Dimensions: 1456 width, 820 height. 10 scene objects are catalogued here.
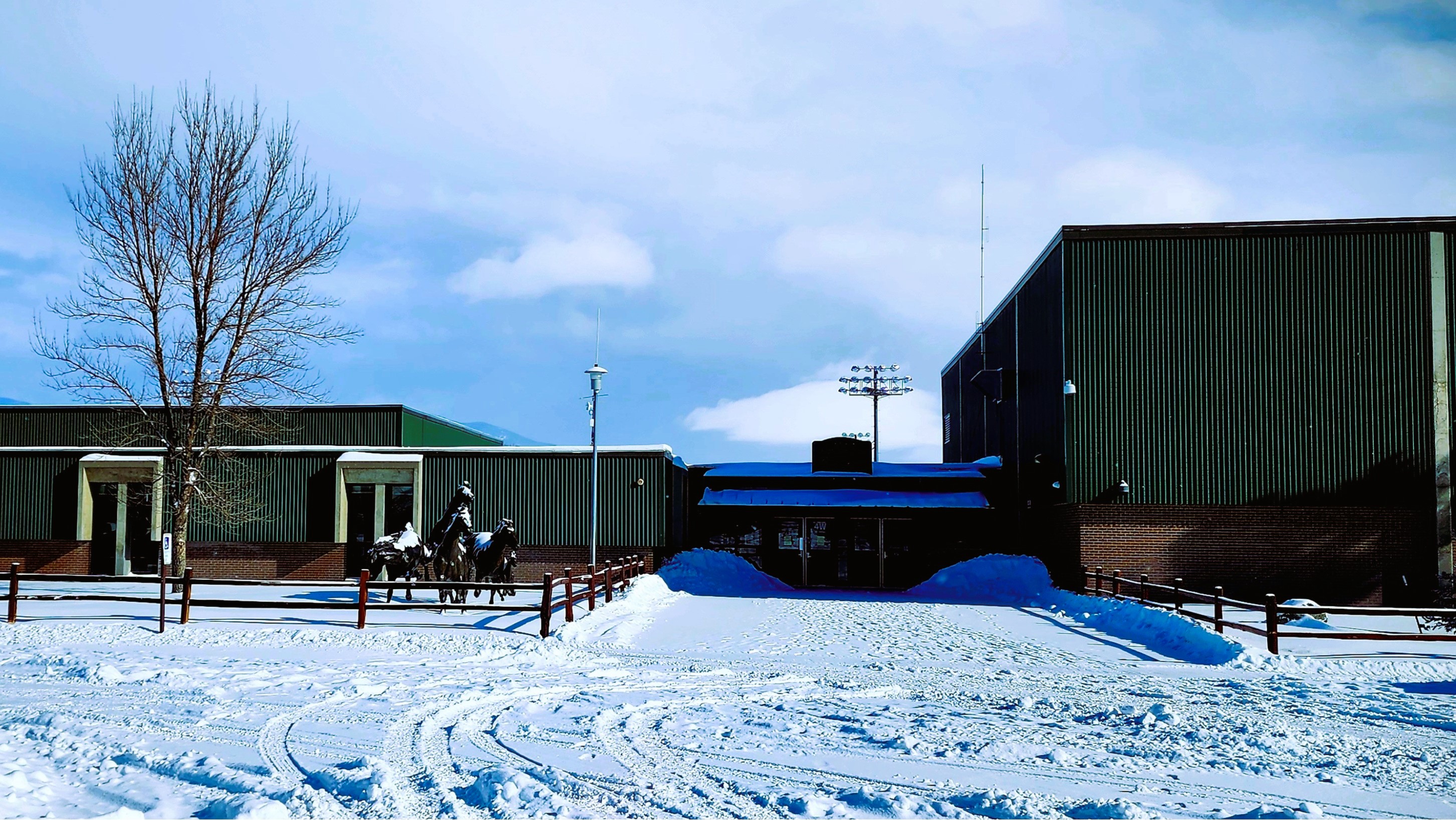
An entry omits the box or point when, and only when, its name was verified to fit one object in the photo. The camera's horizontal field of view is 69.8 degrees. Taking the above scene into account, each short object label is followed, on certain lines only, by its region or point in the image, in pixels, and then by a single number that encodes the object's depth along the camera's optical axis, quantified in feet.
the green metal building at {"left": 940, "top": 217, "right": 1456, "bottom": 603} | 77.36
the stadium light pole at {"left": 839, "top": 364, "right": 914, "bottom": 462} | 189.18
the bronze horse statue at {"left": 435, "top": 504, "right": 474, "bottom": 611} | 68.49
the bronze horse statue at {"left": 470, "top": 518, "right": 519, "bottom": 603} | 67.26
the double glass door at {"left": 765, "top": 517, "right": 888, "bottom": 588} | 100.42
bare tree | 85.71
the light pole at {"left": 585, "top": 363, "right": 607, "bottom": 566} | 74.08
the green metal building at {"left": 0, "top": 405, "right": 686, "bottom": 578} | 91.91
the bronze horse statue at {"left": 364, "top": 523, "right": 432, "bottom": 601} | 69.92
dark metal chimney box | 107.04
